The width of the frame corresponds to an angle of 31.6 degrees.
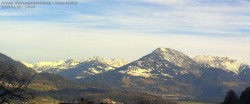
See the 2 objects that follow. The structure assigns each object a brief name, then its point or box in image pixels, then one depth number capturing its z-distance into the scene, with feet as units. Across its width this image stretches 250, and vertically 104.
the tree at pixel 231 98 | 574.56
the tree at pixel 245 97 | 572.47
